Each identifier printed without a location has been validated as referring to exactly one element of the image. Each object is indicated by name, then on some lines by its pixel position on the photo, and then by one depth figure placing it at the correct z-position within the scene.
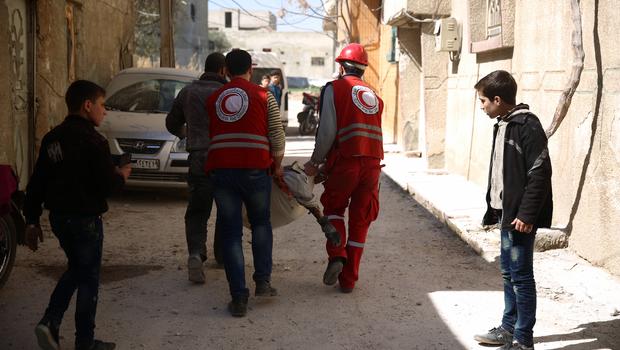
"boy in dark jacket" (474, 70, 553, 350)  4.12
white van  23.97
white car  9.27
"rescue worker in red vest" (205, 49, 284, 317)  4.99
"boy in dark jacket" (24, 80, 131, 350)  4.01
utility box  11.42
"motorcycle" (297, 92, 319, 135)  22.67
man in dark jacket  5.85
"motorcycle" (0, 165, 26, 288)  5.01
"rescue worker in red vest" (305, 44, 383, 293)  5.50
